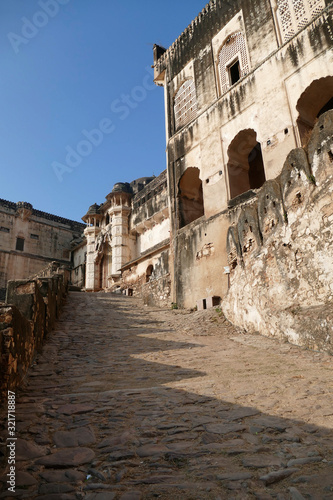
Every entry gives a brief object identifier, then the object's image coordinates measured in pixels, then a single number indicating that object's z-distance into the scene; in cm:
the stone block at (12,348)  306
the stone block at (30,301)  468
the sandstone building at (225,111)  1018
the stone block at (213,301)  1074
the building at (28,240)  2960
